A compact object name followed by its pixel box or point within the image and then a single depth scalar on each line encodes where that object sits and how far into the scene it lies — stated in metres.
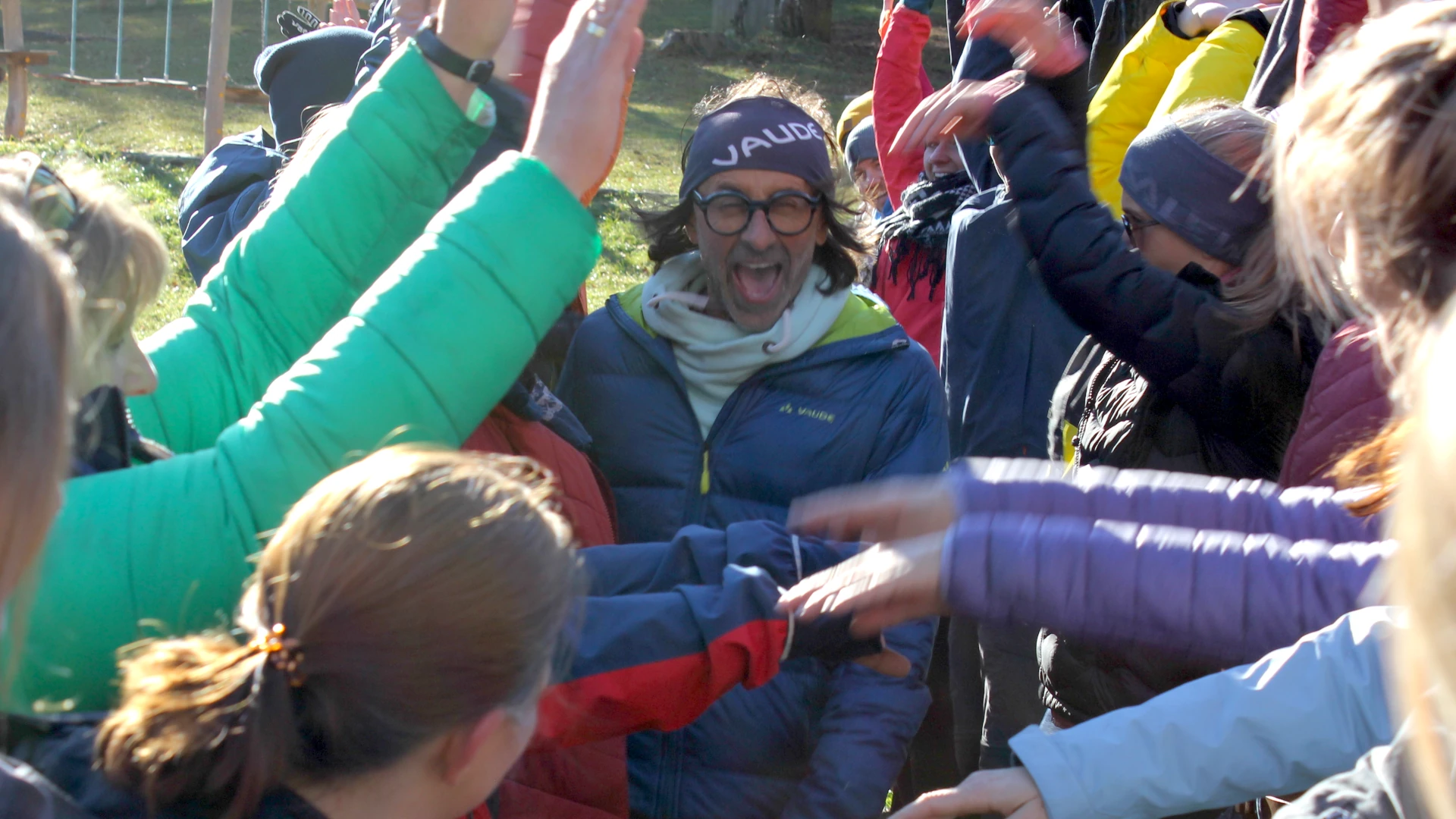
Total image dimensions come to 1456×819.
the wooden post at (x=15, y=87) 11.77
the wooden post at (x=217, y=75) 10.11
